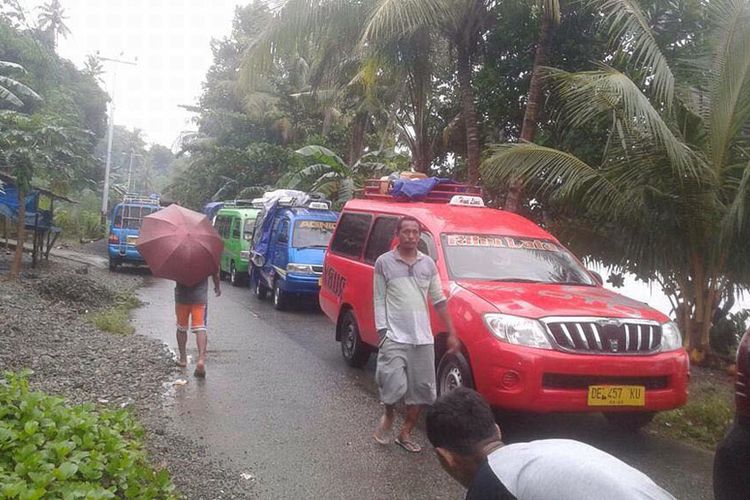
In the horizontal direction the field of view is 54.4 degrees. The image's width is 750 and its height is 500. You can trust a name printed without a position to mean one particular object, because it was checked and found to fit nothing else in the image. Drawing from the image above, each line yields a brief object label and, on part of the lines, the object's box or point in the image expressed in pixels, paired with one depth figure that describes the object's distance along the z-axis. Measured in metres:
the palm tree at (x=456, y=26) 10.90
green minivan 18.50
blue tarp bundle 8.42
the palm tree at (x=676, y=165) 8.12
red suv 5.46
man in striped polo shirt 5.51
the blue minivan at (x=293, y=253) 13.38
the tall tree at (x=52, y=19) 47.83
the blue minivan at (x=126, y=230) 19.28
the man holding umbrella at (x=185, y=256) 7.45
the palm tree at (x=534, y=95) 11.41
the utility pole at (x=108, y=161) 34.60
